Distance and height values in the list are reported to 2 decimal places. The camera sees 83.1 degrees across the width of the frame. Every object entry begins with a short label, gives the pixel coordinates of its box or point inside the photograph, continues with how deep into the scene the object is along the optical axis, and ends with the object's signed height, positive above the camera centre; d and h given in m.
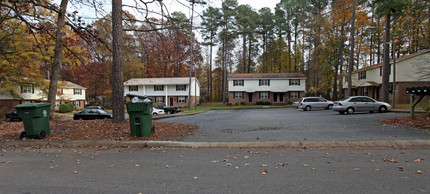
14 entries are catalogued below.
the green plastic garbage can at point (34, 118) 7.34 -0.71
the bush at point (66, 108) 40.66 -2.14
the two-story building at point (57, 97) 35.66 -0.38
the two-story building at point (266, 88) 42.25 +1.31
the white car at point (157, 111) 28.98 -1.90
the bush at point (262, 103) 41.28 -1.30
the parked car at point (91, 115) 22.98 -1.87
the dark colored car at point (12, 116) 25.19 -2.19
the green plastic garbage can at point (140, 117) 7.41 -0.67
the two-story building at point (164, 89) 45.34 +1.21
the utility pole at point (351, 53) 23.72 +4.31
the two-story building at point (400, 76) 26.91 +2.38
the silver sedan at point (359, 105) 17.81 -0.71
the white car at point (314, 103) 26.29 -0.83
